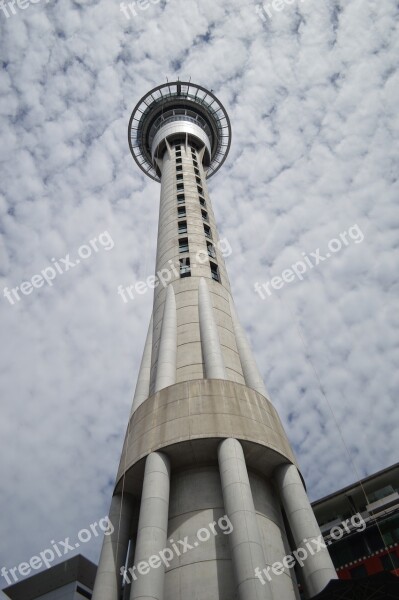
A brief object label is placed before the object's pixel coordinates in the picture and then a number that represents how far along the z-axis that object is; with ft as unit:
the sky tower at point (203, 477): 66.80
